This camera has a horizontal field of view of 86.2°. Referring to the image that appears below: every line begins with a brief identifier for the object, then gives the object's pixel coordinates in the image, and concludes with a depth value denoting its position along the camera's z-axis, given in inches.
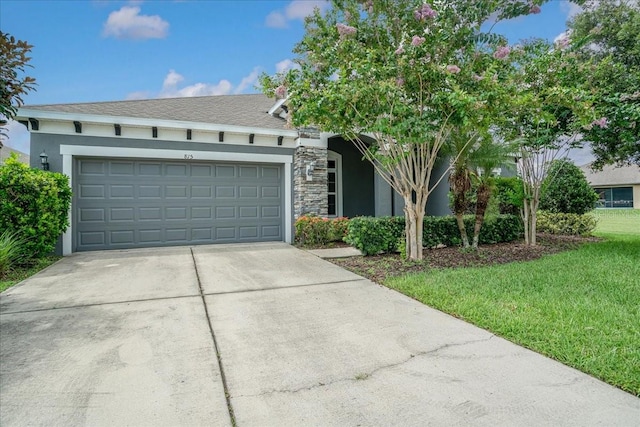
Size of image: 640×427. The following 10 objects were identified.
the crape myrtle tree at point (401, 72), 217.0
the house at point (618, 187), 1167.0
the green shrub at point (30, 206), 256.1
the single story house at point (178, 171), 320.8
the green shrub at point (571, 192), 439.8
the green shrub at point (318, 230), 361.1
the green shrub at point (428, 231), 296.8
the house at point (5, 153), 661.7
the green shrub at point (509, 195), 368.9
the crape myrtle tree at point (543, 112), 235.3
